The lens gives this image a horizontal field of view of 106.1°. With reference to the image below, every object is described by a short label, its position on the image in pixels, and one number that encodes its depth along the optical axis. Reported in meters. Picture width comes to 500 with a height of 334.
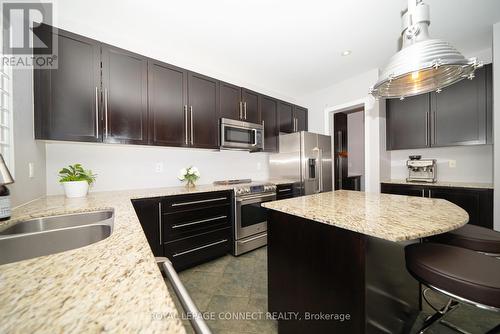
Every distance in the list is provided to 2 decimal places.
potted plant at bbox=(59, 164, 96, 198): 1.69
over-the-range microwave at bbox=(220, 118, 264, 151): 2.64
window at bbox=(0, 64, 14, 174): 1.20
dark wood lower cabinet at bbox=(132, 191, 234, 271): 1.88
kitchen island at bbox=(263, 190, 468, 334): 0.91
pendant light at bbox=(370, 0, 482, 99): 1.03
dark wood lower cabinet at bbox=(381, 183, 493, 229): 2.15
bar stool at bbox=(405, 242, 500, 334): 0.75
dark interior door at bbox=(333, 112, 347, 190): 3.95
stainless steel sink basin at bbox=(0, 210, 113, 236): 1.05
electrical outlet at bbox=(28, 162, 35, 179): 1.51
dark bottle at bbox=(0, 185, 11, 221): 0.99
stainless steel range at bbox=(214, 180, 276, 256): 2.41
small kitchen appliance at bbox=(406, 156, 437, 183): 2.69
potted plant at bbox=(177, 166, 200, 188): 2.47
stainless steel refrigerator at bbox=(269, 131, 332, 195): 3.05
